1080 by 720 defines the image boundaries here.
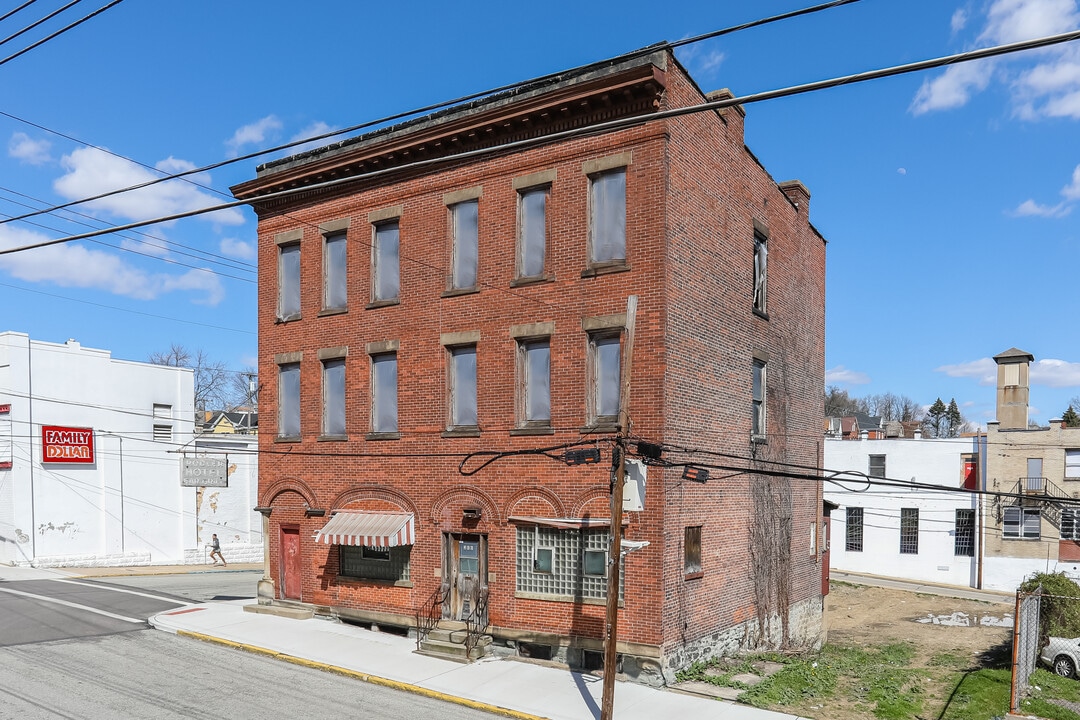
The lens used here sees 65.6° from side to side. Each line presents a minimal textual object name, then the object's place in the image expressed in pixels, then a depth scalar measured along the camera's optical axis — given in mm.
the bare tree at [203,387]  83812
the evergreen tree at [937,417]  116812
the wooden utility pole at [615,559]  13906
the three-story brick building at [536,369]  17594
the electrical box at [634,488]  15516
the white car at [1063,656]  19375
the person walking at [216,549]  41719
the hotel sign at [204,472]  39406
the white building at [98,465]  36125
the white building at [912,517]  43875
